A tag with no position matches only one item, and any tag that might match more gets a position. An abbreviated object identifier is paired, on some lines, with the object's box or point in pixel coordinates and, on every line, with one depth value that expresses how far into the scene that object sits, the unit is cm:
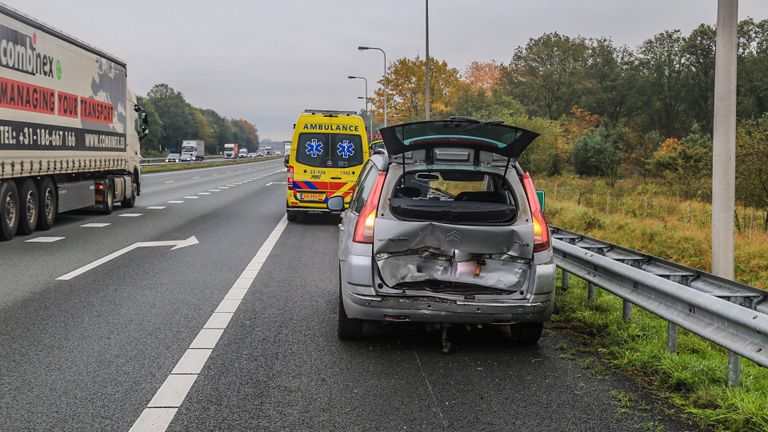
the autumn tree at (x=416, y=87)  6844
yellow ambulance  1709
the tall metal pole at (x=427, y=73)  2944
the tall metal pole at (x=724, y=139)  745
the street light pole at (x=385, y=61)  5302
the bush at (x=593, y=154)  5019
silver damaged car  564
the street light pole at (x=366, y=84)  7481
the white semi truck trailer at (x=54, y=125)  1280
